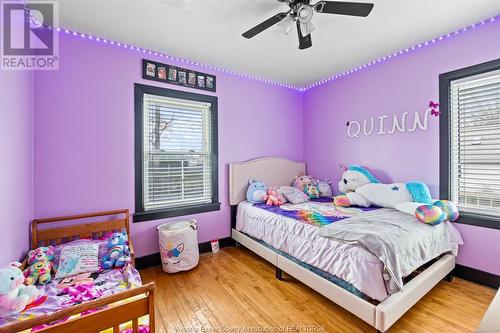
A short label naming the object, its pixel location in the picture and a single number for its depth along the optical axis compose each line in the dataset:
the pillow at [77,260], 1.61
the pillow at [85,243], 1.78
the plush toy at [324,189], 3.24
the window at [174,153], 2.50
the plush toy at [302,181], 3.34
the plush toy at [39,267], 1.49
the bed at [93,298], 0.79
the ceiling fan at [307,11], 1.45
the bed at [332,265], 1.43
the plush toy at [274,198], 2.82
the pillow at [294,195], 2.91
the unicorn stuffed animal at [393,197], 1.95
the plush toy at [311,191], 3.18
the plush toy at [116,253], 1.75
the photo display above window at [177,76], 2.50
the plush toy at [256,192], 2.94
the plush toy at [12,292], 1.08
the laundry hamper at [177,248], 2.34
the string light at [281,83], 2.09
